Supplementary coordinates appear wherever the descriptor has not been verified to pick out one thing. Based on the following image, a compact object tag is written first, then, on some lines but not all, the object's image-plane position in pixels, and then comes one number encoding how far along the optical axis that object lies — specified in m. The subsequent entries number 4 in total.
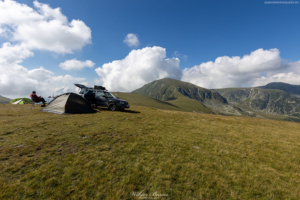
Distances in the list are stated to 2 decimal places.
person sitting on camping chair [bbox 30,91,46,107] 17.97
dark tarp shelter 13.82
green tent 24.76
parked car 17.86
